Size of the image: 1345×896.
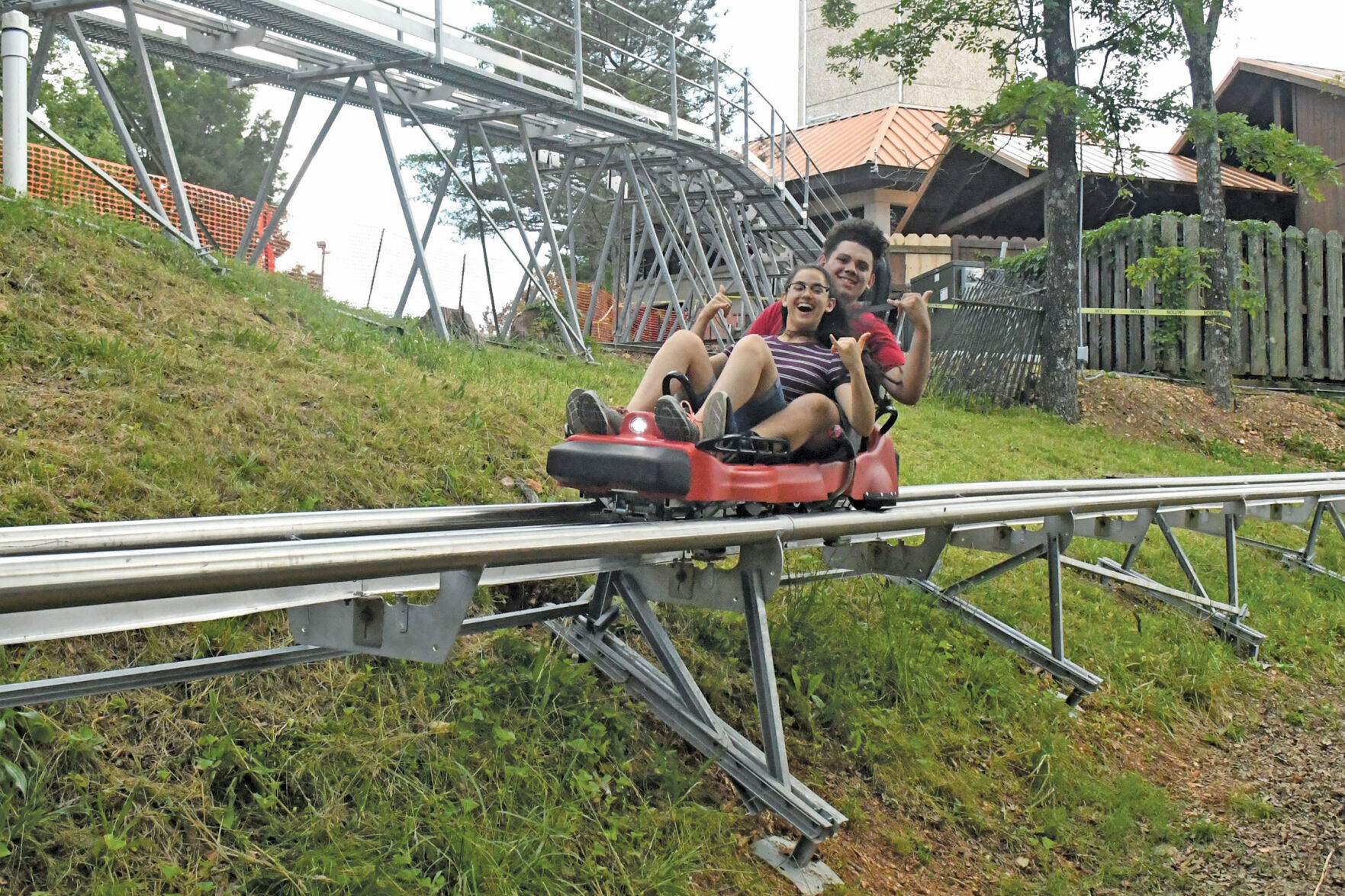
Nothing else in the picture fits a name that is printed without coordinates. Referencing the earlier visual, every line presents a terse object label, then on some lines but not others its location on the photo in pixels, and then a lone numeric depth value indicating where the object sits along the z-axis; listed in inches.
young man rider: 176.1
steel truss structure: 370.0
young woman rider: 156.3
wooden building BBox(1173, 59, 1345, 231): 804.0
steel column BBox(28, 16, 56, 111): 348.8
